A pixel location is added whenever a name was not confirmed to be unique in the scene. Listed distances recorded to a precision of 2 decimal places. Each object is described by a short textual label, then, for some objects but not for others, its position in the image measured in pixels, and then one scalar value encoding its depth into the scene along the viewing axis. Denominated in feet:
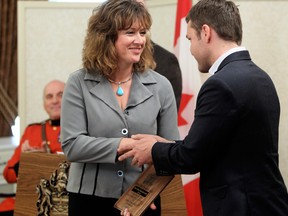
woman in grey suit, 7.06
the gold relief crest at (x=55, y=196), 8.89
